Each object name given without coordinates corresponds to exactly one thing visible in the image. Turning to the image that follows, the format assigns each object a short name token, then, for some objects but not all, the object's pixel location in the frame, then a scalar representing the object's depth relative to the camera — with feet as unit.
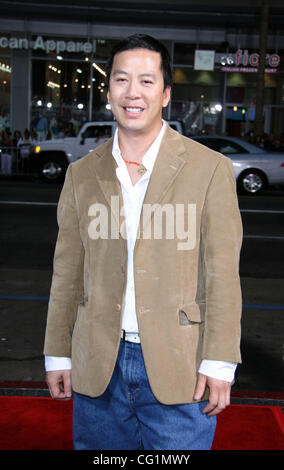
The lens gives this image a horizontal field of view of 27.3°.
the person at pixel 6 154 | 64.49
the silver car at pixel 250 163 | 50.93
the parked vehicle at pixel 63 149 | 55.06
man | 6.29
